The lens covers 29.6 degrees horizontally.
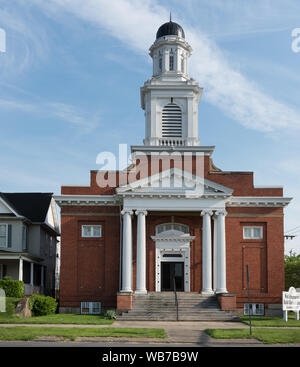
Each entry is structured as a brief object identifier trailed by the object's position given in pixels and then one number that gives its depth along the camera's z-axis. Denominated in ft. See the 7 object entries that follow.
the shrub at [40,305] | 118.93
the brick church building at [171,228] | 127.34
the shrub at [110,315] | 111.55
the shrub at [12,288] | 127.75
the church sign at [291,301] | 113.29
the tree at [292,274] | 175.94
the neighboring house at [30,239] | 145.59
